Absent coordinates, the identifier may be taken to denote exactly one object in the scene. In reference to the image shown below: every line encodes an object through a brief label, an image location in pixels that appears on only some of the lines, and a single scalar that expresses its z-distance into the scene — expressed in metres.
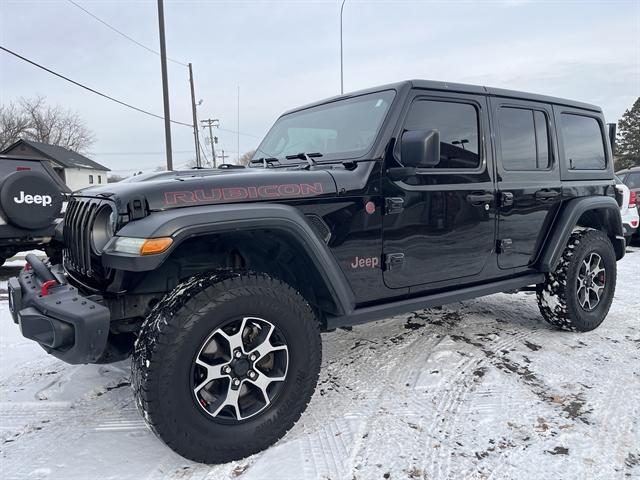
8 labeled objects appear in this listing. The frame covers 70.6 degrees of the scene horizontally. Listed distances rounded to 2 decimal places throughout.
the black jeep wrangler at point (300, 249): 2.04
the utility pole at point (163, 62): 14.38
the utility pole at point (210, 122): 42.68
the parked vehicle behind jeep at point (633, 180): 9.62
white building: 35.38
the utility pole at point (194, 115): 24.20
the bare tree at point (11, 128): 46.06
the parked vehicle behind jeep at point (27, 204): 5.62
